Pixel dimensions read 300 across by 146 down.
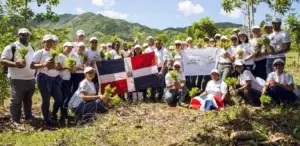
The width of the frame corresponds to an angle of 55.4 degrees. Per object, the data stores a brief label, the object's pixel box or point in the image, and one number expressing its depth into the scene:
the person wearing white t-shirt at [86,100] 6.25
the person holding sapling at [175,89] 7.46
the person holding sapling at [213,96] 6.67
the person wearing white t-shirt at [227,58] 7.24
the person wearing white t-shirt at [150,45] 8.12
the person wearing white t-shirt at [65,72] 6.30
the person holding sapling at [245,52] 6.87
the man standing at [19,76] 5.78
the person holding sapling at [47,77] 5.86
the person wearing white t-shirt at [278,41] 6.44
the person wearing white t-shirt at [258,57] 6.70
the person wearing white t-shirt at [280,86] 6.33
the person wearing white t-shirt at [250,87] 6.72
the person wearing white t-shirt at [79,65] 6.86
